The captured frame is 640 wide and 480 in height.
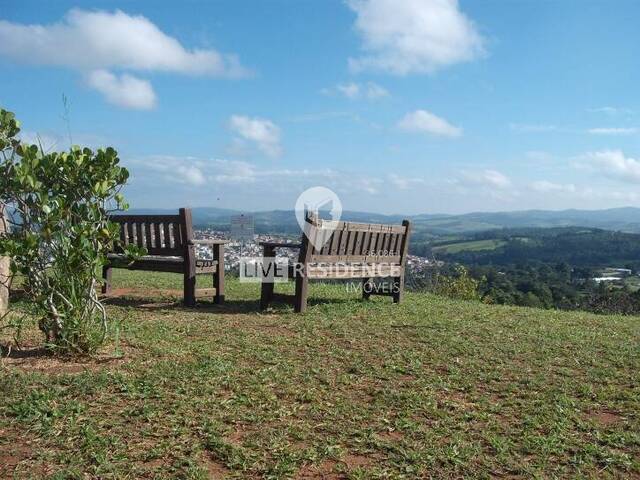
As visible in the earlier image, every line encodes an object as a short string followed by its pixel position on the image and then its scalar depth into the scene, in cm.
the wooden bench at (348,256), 719
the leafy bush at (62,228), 416
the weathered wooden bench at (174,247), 770
